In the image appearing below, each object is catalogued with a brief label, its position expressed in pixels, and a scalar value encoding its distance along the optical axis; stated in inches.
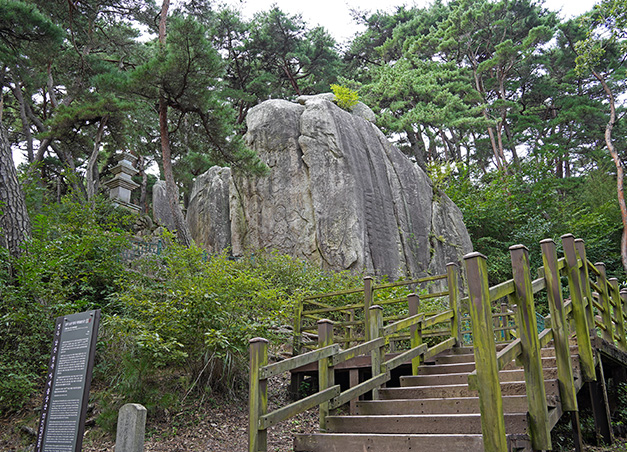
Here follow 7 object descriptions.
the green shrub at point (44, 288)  259.0
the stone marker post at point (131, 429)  144.0
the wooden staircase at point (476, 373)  141.7
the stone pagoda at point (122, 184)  668.1
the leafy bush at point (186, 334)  249.6
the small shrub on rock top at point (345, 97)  702.1
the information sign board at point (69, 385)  155.5
